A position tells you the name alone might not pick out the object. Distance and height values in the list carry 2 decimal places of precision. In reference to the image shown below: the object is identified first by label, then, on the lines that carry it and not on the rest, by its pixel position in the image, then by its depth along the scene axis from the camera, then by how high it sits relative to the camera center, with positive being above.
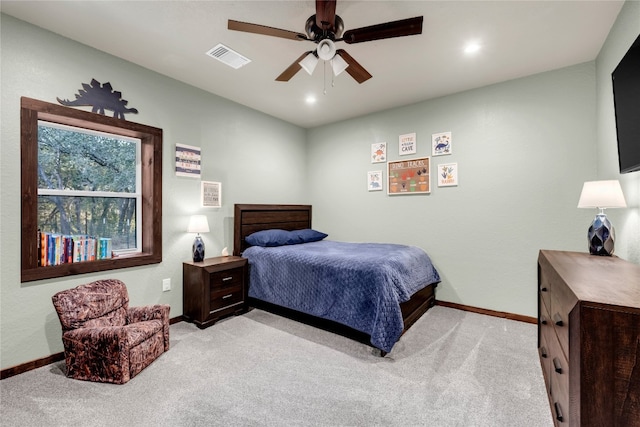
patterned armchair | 2.04 -0.85
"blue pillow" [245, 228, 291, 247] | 3.74 -0.25
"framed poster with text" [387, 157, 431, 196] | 3.86 +0.58
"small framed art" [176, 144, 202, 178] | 3.27 +0.71
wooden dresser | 0.95 -0.49
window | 2.27 +0.30
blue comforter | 2.46 -0.64
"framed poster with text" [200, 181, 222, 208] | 3.53 +0.34
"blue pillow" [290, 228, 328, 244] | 4.10 -0.26
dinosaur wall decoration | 2.54 +1.14
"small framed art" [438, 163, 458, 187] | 3.64 +0.54
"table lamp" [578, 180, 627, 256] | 2.00 +0.07
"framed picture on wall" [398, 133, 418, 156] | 3.95 +1.03
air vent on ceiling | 2.63 +1.59
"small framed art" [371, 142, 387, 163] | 4.23 +0.99
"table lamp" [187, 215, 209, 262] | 3.17 -0.10
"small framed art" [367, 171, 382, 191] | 4.27 +0.57
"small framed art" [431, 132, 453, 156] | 3.67 +0.96
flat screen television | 1.63 +0.65
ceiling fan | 1.86 +1.29
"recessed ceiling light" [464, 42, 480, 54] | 2.55 +1.55
